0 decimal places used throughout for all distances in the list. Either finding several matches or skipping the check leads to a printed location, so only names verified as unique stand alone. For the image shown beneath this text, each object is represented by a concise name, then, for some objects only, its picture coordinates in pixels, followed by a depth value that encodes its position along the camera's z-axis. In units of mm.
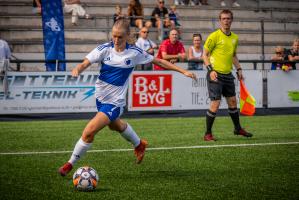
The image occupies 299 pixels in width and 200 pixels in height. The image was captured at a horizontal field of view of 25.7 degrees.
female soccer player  8031
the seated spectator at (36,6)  23000
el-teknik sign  16891
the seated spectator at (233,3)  28519
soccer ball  7199
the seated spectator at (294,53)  20359
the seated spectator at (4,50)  18703
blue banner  17984
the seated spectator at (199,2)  27844
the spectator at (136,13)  22781
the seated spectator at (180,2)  27028
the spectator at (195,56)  18641
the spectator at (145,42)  19031
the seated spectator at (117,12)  21723
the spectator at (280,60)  19870
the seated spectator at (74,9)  23781
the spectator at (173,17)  23466
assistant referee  12156
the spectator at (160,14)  23305
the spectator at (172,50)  17844
